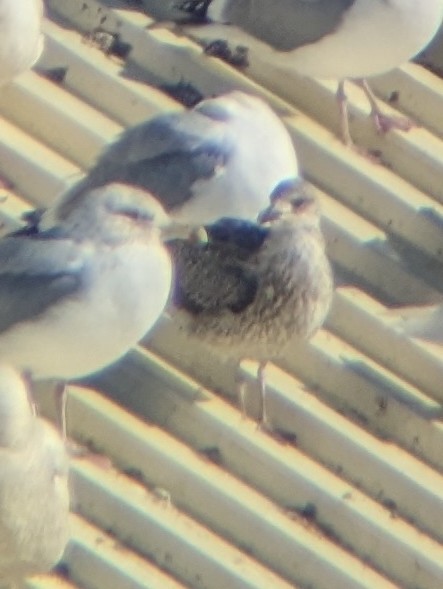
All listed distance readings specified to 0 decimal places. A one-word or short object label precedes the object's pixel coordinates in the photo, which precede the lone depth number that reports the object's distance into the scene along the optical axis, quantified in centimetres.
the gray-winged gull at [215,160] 635
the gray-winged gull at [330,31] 709
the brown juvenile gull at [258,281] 605
